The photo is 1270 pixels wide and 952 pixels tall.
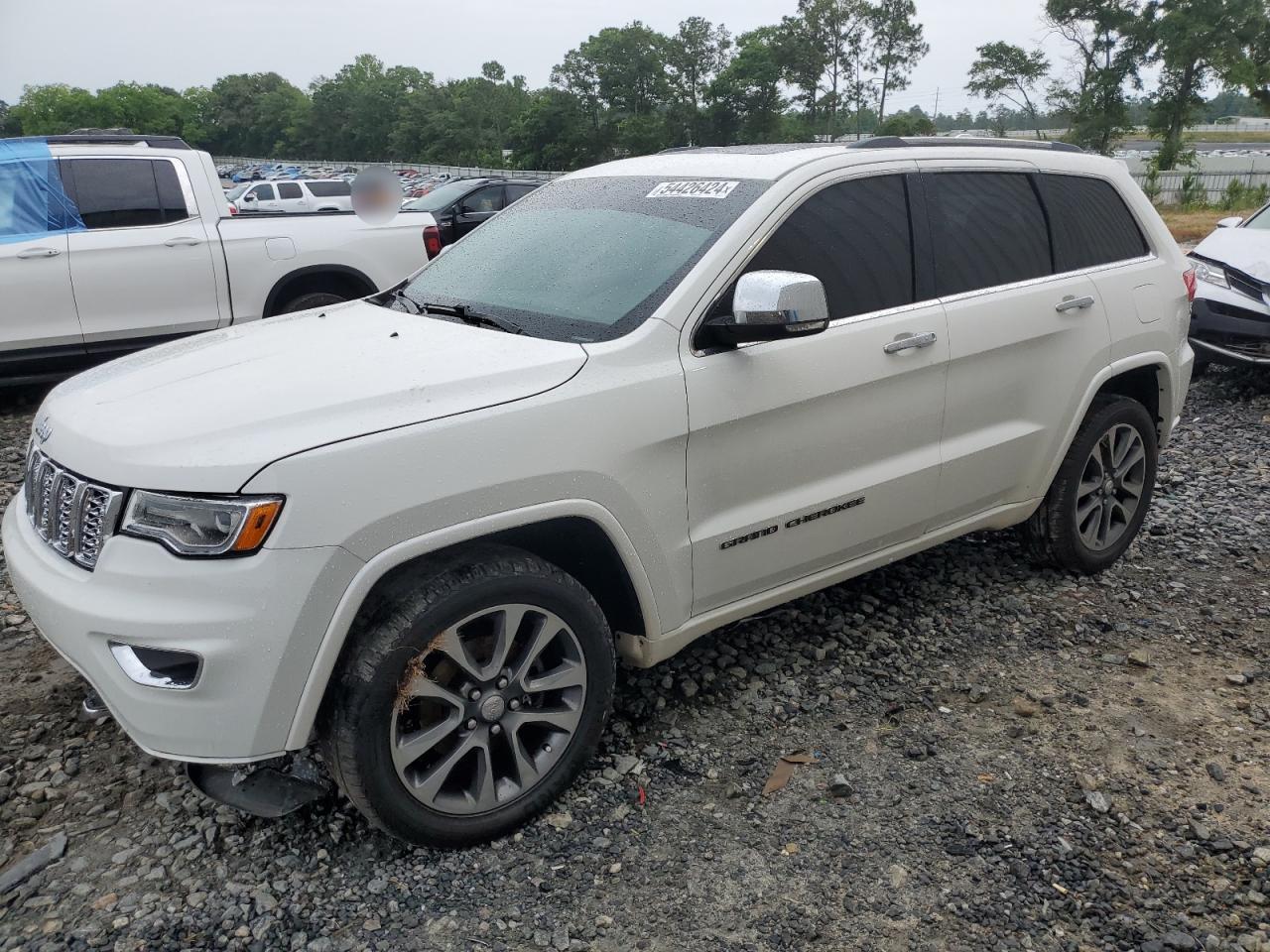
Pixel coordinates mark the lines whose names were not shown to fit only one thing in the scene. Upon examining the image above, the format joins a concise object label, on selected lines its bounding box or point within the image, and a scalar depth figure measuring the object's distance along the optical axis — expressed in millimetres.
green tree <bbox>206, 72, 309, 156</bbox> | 121062
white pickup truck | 6926
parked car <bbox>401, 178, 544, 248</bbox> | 14789
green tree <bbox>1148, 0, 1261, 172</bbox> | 41750
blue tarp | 6988
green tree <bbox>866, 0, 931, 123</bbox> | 74250
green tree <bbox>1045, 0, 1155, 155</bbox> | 45312
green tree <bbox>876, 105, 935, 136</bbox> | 44281
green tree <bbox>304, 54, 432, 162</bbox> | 106812
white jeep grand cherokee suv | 2375
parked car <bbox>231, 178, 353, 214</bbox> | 26469
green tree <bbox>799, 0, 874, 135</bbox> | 73688
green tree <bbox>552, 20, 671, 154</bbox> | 76562
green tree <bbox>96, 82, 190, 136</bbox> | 113688
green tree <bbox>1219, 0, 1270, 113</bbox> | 40969
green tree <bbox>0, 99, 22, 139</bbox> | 117750
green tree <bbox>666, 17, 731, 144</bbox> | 76312
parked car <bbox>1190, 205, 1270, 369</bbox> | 7539
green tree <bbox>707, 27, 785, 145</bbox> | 71688
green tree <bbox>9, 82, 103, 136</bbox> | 114625
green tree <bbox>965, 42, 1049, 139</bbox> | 48794
